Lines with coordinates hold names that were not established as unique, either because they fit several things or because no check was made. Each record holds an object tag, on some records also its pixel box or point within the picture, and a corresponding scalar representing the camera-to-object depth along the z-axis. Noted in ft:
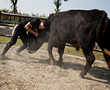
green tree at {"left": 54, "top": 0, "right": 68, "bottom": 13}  163.32
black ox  13.09
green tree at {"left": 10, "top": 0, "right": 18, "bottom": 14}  108.64
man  17.90
